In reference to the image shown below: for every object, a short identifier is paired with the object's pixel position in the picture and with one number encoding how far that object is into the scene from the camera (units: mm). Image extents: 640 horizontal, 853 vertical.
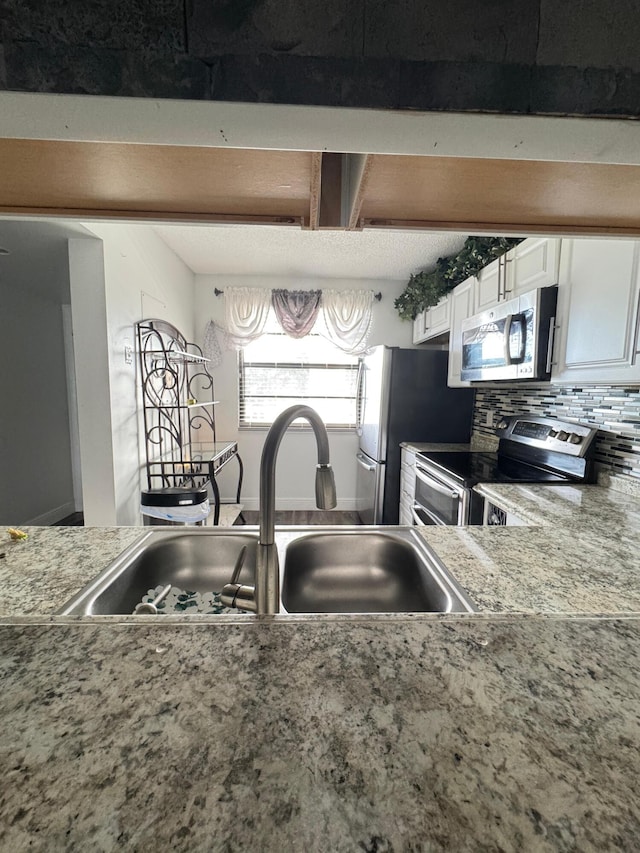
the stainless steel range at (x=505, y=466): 1686
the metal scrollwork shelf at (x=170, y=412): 2504
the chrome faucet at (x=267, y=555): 642
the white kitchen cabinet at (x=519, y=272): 1626
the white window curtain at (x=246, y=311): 3535
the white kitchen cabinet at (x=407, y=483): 2568
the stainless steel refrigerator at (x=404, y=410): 2773
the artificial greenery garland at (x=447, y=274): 2248
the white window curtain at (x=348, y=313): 3590
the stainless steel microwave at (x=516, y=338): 1617
